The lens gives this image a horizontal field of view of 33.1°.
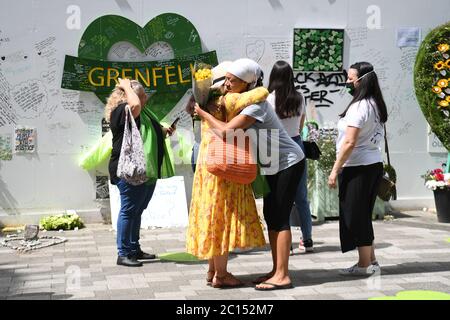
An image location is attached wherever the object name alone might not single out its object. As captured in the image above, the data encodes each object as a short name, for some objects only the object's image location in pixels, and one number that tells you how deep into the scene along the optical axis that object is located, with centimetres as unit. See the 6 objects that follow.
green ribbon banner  929
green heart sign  931
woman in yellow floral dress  591
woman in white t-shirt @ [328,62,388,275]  628
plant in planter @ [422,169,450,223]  962
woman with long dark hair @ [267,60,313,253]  721
